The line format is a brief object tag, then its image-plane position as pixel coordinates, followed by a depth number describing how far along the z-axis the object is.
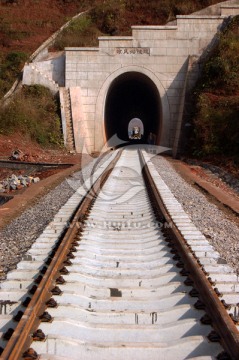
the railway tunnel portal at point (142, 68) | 23.80
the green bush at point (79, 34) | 28.02
